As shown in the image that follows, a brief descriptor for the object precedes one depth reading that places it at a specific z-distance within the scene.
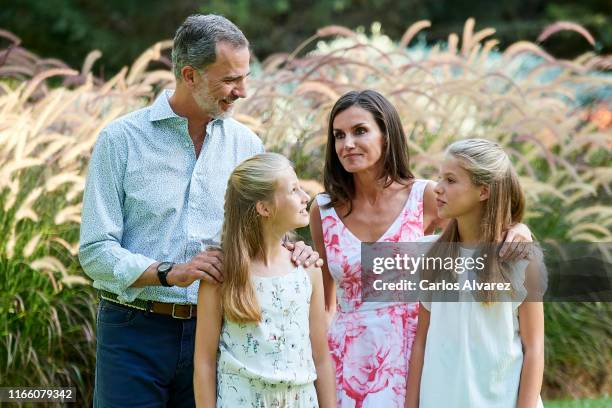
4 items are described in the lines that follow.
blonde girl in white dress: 7.27
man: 7.23
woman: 7.88
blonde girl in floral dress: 7.02
